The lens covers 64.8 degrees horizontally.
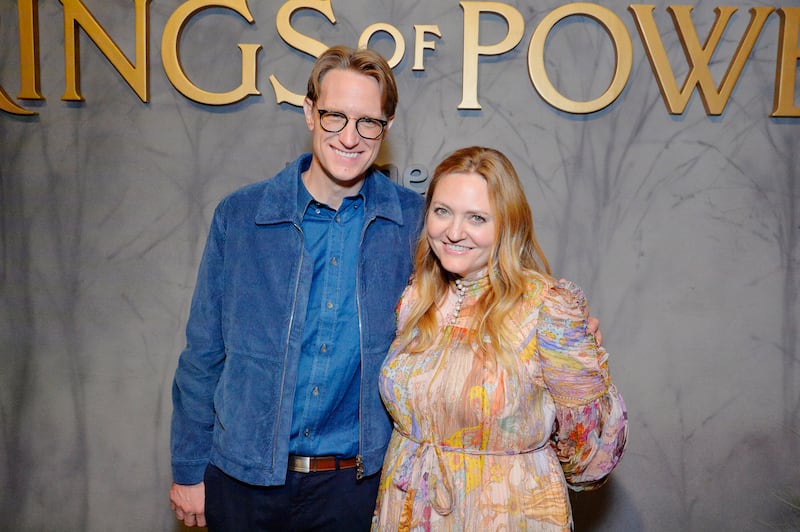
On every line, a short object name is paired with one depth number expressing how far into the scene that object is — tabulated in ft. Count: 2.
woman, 5.10
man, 5.71
